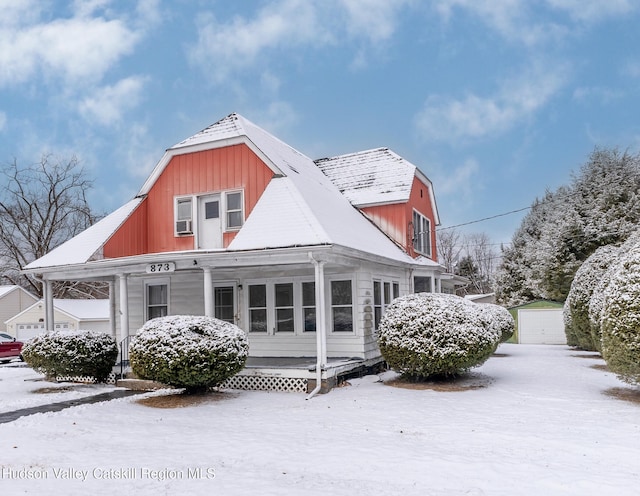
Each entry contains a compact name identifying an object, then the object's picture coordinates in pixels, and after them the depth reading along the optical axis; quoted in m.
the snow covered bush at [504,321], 19.84
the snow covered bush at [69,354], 12.91
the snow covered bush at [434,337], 11.31
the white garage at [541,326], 25.73
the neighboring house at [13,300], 36.72
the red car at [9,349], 23.64
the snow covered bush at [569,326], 19.63
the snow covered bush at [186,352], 10.33
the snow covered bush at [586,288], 17.00
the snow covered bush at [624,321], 9.32
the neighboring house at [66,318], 29.39
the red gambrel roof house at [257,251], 12.03
